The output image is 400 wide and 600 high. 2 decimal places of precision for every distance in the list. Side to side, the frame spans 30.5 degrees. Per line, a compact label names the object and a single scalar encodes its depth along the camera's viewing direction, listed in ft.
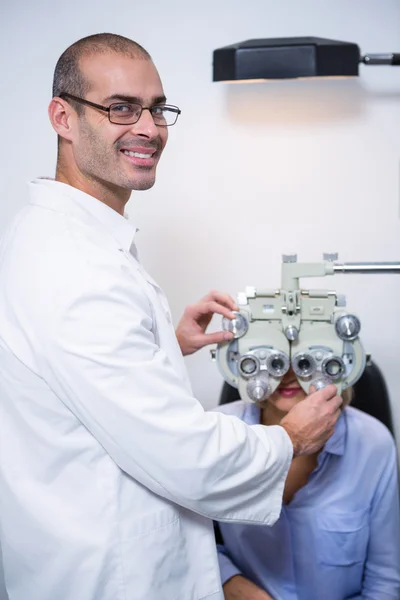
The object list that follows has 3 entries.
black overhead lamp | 5.21
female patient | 5.07
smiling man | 3.75
